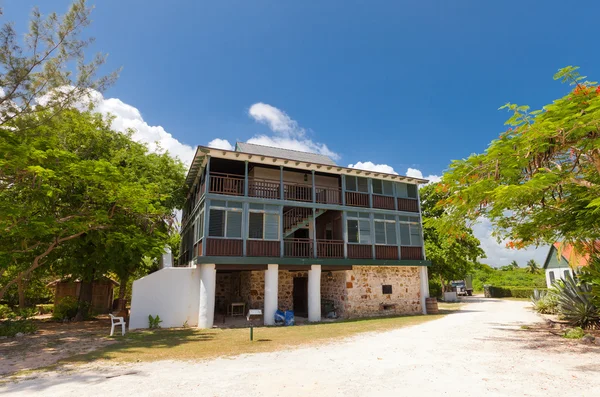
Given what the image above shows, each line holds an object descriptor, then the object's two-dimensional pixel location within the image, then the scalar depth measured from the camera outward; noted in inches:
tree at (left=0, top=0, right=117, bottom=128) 362.6
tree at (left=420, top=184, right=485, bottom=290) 961.5
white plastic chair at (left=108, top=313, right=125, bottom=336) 445.0
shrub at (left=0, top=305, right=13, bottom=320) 633.2
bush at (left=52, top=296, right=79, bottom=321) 651.5
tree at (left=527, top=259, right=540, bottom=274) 2147.6
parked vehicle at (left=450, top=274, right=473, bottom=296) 1483.8
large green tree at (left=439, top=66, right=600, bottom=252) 304.2
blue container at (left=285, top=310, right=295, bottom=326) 555.5
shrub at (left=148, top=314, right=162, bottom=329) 525.3
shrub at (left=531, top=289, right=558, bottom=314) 594.8
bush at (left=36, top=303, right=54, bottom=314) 852.0
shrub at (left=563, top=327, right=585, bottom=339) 372.6
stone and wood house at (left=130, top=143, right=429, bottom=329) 549.0
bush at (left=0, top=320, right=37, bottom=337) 461.4
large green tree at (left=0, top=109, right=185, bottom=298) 394.0
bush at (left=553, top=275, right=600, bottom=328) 419.2
